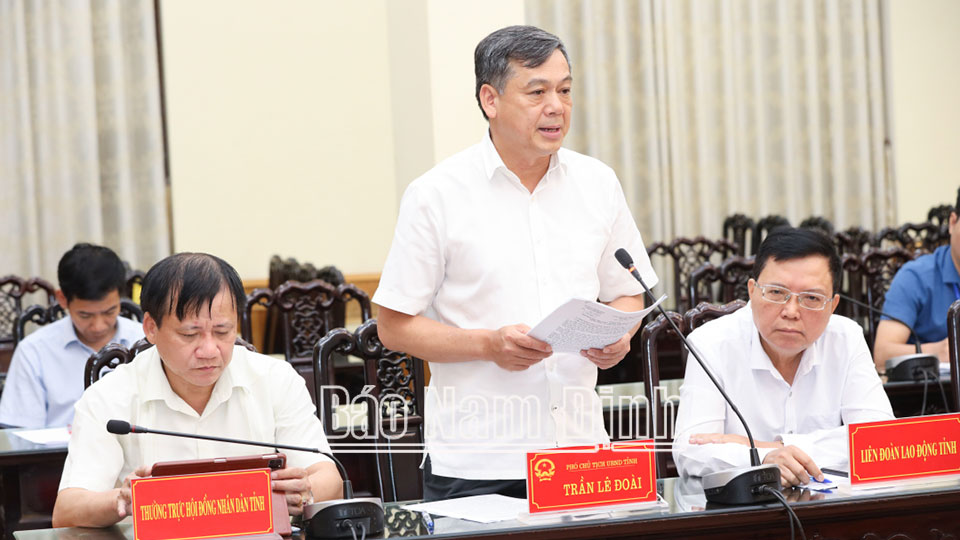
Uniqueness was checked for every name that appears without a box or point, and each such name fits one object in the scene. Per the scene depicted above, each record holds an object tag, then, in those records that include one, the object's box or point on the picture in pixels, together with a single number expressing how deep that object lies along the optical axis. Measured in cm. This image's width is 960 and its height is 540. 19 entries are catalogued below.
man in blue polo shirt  642
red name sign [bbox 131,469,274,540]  304
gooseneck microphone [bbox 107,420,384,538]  321
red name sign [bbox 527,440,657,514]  330
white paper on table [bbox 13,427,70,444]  530
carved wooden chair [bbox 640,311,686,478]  482
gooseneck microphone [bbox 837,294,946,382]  573
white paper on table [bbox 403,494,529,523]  342
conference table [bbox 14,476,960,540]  327
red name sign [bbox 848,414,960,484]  358
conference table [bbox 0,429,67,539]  501
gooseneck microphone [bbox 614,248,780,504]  345
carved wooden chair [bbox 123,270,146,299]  898
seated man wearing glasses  431
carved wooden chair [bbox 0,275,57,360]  873
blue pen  332
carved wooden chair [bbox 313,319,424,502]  488
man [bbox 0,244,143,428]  639
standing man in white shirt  384
